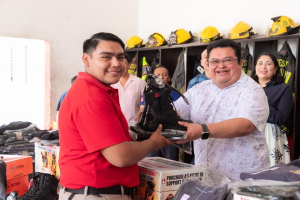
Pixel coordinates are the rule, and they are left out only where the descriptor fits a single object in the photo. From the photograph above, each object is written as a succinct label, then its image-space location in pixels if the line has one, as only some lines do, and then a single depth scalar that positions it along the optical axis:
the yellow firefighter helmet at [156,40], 6.13
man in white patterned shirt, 2.08
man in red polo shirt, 1.56
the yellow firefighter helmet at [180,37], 5.71
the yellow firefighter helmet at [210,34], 5.20
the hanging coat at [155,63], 6.28
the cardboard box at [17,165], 3.23
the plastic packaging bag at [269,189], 1.24
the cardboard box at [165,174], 1.79
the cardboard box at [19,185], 3.23
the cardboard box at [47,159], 2.97
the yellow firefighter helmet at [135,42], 6.61
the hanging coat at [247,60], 4.89
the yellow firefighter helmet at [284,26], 4.27
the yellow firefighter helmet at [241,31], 4.79
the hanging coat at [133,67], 6.58
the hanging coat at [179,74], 5.62
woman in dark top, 3.96
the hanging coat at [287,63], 4.32
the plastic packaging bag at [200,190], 1.46
